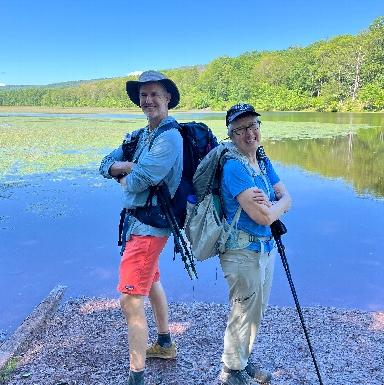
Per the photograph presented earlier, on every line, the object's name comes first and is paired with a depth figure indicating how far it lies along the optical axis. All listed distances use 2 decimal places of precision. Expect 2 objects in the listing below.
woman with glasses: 2.61
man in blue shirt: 2.74
